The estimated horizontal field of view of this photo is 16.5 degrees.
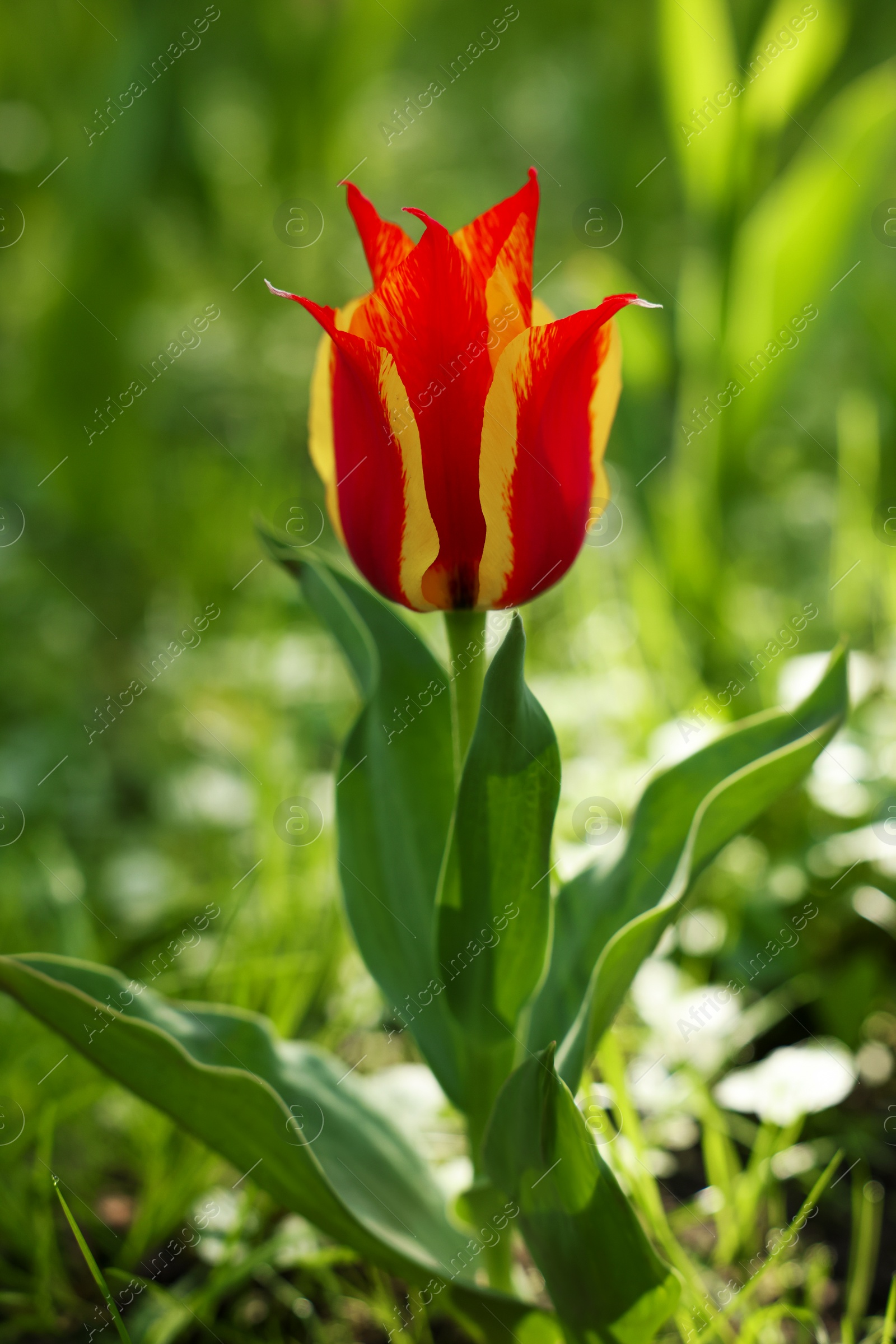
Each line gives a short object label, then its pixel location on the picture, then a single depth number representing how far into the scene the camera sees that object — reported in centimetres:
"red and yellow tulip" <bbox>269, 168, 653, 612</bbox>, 45
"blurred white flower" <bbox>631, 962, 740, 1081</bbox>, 57
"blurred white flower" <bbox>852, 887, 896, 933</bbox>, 59
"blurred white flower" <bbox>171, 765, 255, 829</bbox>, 75
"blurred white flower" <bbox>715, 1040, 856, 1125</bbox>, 54
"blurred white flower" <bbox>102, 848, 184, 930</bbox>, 70
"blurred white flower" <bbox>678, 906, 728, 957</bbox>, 61
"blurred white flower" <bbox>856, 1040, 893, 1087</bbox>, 59
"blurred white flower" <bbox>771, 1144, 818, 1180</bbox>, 56
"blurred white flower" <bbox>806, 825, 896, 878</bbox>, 58
